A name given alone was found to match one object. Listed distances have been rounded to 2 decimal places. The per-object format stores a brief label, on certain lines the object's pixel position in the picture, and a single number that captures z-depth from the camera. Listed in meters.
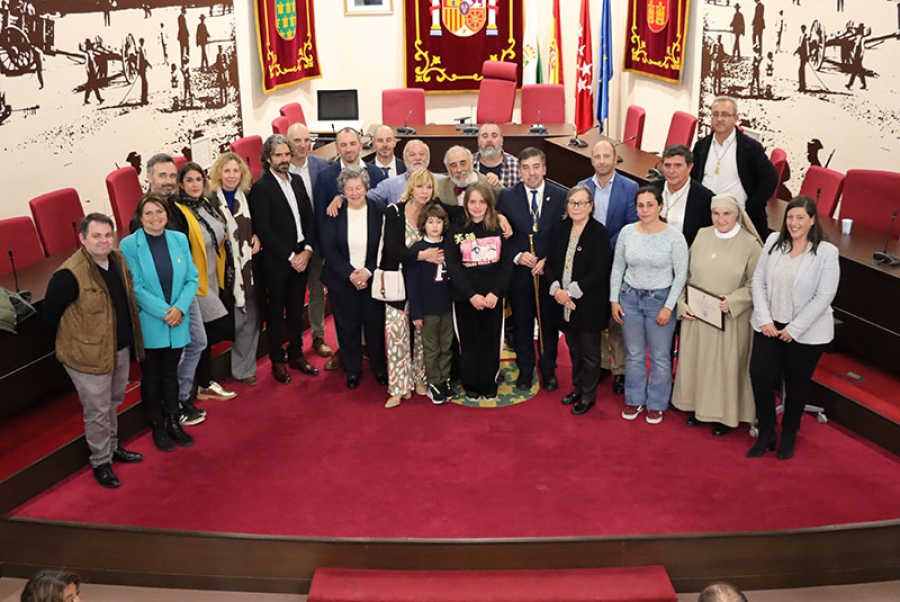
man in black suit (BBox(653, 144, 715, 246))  5.02
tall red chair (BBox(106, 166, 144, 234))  6.48
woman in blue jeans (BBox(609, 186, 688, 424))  4.77
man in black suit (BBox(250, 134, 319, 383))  5.29
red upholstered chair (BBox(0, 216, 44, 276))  5.48
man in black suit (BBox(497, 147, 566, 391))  5.17
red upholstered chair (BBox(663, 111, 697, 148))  8.43
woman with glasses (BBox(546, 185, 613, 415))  4.95
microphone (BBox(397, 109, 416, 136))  9.65
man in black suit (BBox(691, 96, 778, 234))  5.57
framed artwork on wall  11.84
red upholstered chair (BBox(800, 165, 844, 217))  6.42
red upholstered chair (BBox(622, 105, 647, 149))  8.88
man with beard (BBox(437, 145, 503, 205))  5.31
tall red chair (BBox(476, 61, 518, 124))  10.84
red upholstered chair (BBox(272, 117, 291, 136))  9.08
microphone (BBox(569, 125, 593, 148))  8.95
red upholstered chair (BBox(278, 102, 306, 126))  9.81
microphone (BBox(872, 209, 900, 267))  5.15
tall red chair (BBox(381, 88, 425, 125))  10.51
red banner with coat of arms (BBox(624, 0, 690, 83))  9.93
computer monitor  10.81
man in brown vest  4.15
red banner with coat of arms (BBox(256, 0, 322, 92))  10.18
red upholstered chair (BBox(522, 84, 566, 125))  10.56
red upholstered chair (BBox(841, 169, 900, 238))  5.95
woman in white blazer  4.32
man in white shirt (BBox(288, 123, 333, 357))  5.80
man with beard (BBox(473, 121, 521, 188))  5.88
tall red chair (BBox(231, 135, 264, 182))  8.25
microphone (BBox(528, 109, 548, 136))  9.53
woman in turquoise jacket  4.47
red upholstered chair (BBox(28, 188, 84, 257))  5.90
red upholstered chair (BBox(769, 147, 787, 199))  7.12
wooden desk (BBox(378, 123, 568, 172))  9.52
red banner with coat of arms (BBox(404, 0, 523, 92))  11.83
